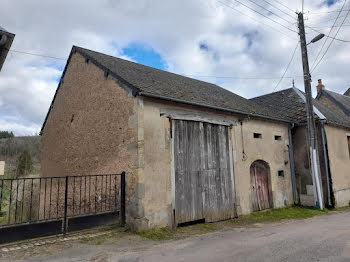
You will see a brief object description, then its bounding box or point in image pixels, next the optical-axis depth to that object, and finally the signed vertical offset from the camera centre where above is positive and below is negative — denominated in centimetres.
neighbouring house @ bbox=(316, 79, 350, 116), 1883 +528
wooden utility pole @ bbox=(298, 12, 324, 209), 1080 +145
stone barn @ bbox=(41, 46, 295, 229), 744 +104
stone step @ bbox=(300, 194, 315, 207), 1134 -142
